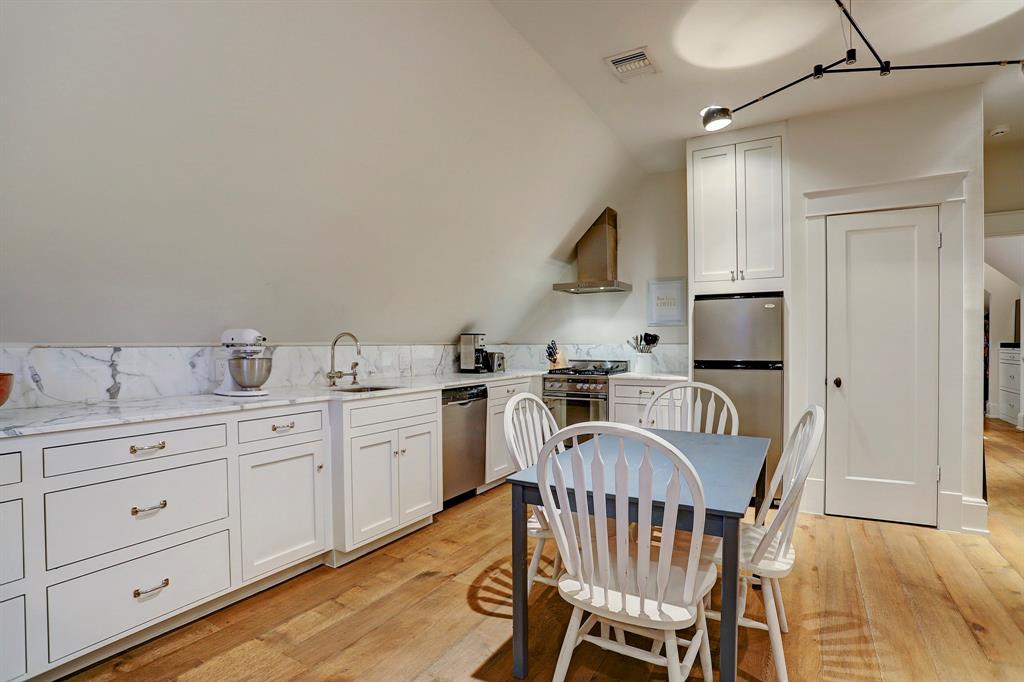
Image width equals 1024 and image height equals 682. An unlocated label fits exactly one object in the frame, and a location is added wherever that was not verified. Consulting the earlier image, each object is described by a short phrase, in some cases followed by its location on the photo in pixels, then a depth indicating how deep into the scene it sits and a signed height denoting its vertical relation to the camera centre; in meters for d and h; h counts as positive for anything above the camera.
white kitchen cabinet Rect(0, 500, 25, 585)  1.58 -0.65
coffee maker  4.43 -0.15
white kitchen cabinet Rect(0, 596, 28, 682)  1.57 -0.96
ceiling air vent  2.71 +1.52
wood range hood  4.62 +0.71
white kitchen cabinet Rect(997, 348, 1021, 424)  6.29 -0.68
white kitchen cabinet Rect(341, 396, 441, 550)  2.73 -0.78
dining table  1.40 -0.50
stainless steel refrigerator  3.46 -0.16
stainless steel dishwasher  3.50 -0.75
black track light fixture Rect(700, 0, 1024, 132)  2.11 +0.95
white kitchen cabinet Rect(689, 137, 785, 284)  3.55 +0.89
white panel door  3.21 -0.22
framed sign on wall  4.54 +0.30
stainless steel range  4.23 -0.49
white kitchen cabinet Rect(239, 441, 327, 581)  2.29 -0.82
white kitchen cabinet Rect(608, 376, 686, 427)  3.95 -0.52
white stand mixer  2.54 -0.07
